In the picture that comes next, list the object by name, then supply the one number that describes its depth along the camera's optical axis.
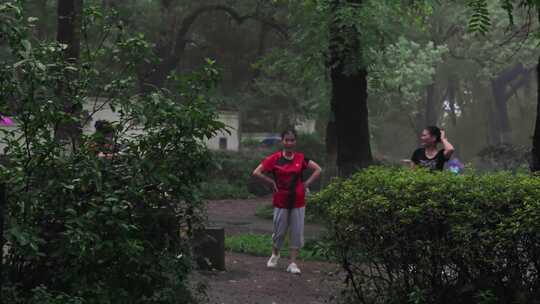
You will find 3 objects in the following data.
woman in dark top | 10.57
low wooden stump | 11.09
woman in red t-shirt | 11.27
